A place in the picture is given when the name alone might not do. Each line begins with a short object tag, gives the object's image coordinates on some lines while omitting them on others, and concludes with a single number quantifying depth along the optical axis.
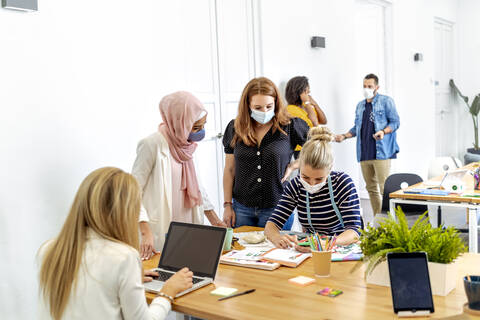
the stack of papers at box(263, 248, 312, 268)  2.19
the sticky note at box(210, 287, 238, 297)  1.90
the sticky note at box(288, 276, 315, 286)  1.96
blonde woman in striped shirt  2.43
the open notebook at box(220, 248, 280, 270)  2.18
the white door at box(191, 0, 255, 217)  4.22
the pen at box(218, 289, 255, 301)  1.86
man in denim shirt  5.80
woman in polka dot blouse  2.99
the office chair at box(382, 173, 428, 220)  4.35
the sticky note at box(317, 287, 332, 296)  1.85
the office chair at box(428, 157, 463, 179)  5.09
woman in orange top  5.10
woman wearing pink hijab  2.68
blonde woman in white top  1.56
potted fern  1.79
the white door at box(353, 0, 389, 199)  7.21
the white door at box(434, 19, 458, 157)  9.48
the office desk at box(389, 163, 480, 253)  3.70
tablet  1.65
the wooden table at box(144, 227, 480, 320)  1.68
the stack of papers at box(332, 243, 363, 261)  2.22
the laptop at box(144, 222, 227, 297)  2.04
